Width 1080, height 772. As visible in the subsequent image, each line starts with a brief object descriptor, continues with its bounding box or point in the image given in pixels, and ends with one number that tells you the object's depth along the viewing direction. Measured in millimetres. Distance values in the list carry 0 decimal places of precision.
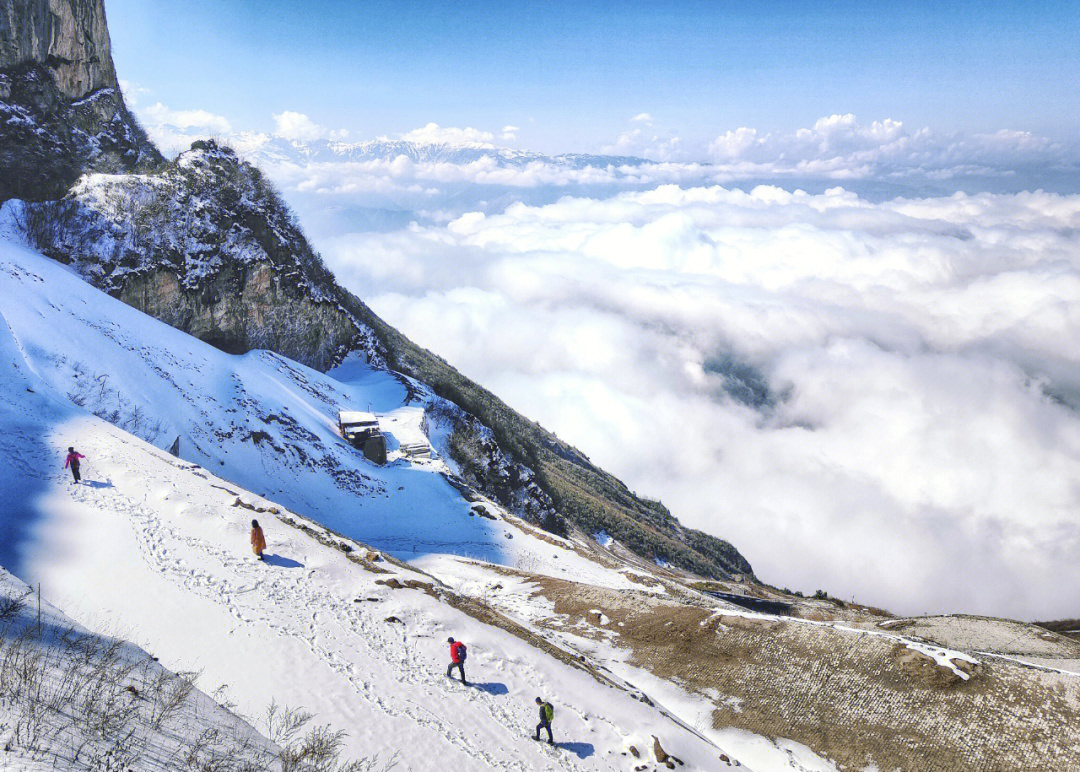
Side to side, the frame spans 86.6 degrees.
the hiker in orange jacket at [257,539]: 21484
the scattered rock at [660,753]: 17047
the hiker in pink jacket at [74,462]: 22203
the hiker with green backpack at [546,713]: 15844
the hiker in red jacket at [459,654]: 17375
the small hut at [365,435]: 48562
